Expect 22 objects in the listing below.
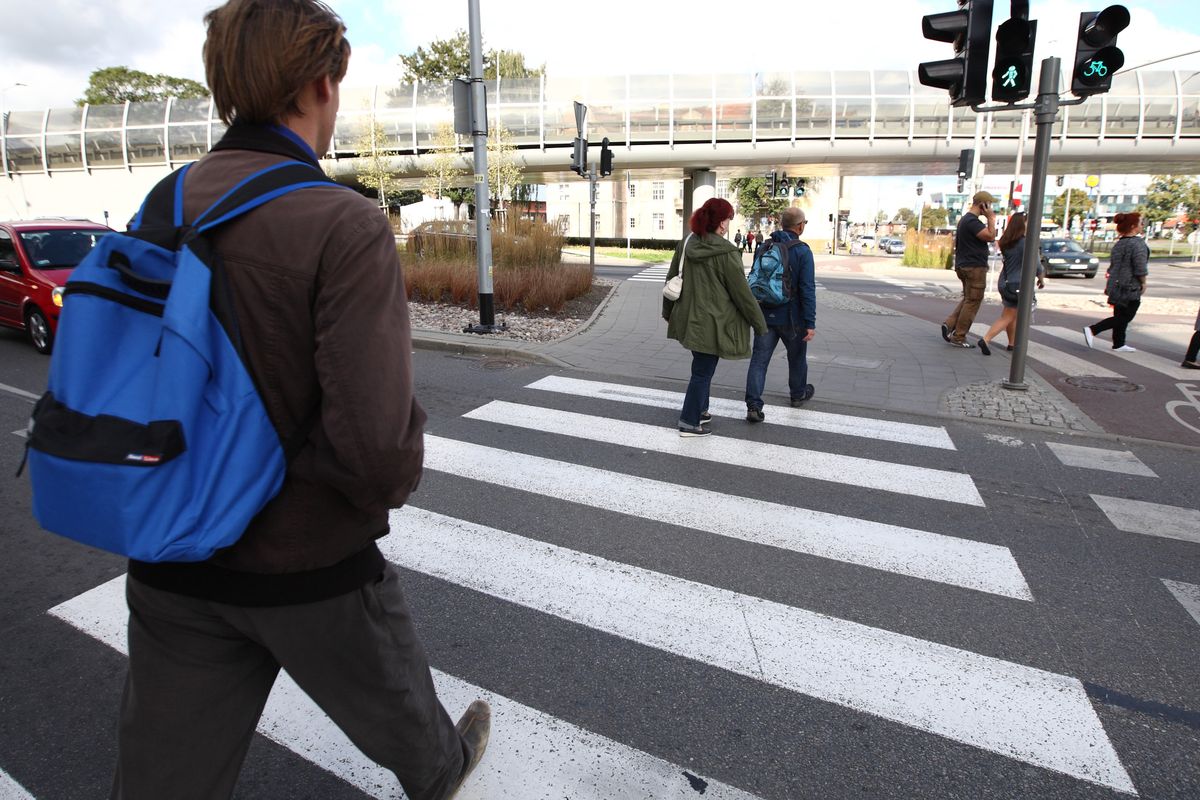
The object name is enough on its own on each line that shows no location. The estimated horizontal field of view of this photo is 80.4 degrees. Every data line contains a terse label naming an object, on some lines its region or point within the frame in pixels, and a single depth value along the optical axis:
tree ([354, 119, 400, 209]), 34.53
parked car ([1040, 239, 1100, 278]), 26.17
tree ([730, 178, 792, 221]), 58.30
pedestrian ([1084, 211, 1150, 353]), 9.30
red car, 8.58
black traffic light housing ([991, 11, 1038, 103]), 6.59
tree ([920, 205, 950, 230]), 112.06
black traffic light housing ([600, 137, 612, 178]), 16.53
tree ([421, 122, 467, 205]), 34.91
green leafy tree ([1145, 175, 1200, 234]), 40.31
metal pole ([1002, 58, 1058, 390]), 6.76
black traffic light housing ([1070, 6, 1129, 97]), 6.34
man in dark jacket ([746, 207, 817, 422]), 6.37
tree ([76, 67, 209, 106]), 66.25
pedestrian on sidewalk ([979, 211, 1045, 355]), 9.06
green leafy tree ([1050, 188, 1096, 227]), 73.04
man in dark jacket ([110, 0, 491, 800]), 1.30
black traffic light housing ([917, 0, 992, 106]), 6.52
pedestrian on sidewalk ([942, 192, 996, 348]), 9.29
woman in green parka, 5.61
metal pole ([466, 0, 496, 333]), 9.48
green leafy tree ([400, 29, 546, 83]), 55.44
